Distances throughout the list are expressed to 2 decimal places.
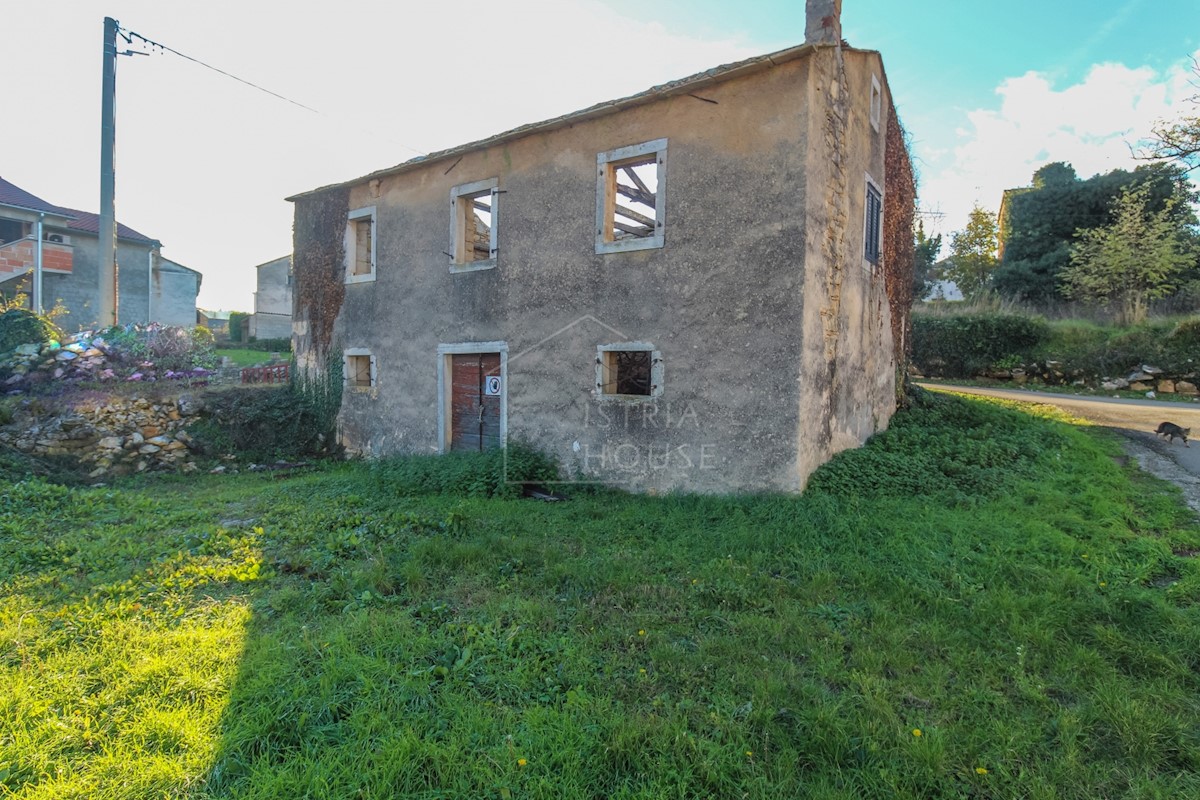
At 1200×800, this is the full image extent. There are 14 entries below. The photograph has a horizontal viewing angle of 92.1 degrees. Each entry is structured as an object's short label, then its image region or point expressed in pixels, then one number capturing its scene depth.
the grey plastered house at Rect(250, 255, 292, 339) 33.41
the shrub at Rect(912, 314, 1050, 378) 18.95
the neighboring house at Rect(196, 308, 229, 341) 28.88
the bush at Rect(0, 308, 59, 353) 11.93
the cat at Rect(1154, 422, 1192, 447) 9.48
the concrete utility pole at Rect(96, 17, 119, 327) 14.33
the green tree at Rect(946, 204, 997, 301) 26.92
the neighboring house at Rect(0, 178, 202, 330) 19.81
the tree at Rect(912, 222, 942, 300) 27.70
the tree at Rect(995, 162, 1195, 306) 21.19
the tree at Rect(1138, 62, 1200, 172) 17.52
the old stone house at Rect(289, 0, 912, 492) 6.88
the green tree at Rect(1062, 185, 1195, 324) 19.55
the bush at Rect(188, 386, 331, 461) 11.27
